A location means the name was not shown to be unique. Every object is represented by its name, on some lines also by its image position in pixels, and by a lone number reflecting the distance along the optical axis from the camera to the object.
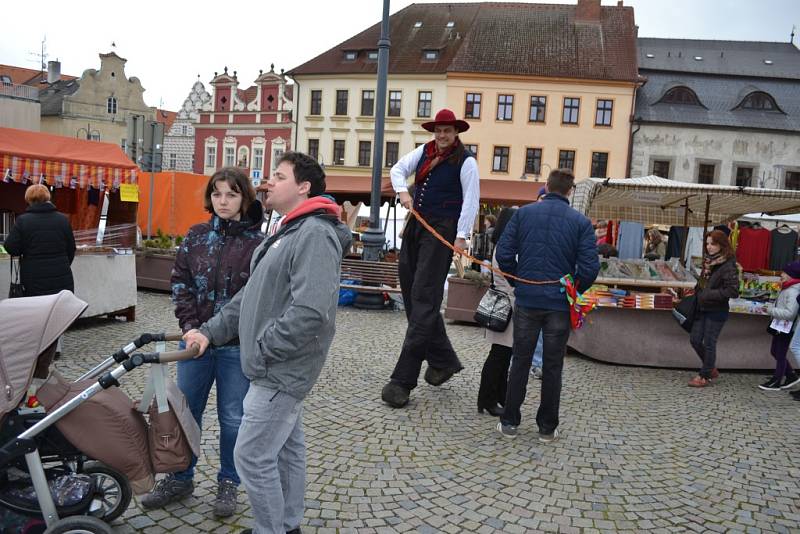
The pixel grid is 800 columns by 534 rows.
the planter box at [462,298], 9.27
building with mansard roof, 33.34
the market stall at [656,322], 7.30
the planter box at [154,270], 11.16
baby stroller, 2.60
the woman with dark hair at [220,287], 3.23
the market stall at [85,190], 7.91
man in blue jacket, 4.52
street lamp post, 10.41
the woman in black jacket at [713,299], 6.48
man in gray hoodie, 2.42
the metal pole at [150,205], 10.45
